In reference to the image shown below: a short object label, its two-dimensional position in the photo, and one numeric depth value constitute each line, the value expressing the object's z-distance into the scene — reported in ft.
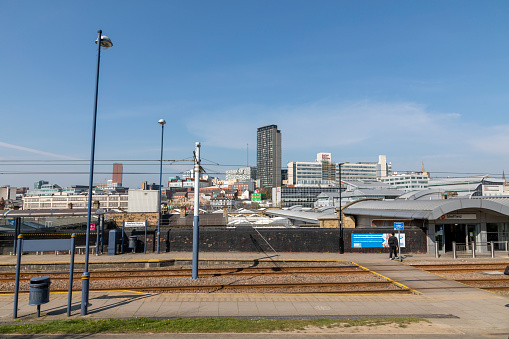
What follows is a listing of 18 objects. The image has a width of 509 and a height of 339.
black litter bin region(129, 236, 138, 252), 78.43
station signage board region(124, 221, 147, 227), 80.47
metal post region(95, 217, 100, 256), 75.87
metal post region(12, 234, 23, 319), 35.81
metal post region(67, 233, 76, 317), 36.83
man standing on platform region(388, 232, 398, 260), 71.78
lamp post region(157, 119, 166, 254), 78.66
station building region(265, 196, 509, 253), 77.51
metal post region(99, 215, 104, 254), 78.12
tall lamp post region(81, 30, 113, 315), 37.73
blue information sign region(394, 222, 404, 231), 74.64
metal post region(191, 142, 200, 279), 55.57
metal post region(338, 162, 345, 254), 79.92
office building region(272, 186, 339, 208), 617.62
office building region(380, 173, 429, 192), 642.22
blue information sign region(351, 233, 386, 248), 80.84
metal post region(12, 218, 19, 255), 77.20
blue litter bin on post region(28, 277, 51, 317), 35.53
